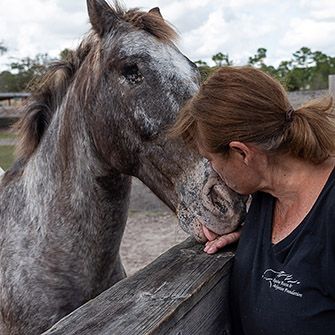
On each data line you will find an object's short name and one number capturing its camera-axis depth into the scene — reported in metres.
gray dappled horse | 2.11
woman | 1.35
